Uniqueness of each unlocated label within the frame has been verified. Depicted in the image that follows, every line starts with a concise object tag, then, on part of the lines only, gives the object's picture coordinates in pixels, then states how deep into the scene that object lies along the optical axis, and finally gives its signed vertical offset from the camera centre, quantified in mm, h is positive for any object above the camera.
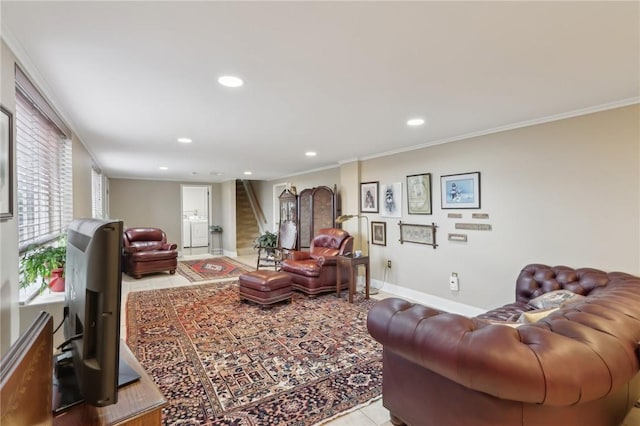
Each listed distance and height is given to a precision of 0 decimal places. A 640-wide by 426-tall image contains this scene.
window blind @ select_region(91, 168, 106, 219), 5355 +414
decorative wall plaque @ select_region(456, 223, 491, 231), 3525 -173
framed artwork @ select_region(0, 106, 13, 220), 1446 +255
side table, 4281 -802
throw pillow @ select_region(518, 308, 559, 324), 1628 -575
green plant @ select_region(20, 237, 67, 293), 1878 -316
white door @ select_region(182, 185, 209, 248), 9533 -78
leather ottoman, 3914 -989
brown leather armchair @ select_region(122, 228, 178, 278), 5793 -765
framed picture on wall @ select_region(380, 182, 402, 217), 4595 +204
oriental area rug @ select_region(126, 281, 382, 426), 1961 -1265
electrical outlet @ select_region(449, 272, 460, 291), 3815 -903
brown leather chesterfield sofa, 1160 -644
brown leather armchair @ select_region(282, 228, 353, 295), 4566 -808
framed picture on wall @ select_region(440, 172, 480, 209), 3619 +269
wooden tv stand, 932 -635
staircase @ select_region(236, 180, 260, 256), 9055 -334
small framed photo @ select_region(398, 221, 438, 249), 4117 -308
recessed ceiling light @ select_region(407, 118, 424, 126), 3035 +949
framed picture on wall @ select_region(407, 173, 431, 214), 4148 +269
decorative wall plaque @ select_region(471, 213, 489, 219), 3527 -48
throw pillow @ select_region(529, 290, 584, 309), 2235 -679
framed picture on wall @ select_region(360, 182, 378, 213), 4993 +267
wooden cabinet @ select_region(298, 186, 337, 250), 5839 +24
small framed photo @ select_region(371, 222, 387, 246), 4863 -341
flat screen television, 835 -286
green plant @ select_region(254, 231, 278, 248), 7193 -648
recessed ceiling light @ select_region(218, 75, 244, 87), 2051 +936
